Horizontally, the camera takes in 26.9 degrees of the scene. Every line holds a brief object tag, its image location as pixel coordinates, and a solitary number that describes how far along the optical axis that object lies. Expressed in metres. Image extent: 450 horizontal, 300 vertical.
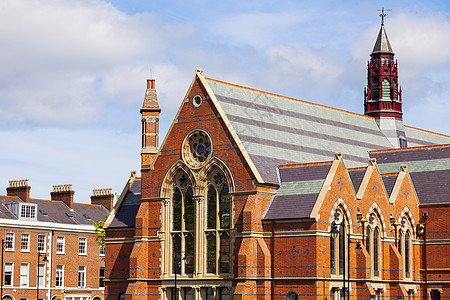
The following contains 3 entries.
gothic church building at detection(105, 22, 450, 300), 64.00
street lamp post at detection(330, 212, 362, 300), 59.32
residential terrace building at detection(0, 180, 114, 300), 95.94
